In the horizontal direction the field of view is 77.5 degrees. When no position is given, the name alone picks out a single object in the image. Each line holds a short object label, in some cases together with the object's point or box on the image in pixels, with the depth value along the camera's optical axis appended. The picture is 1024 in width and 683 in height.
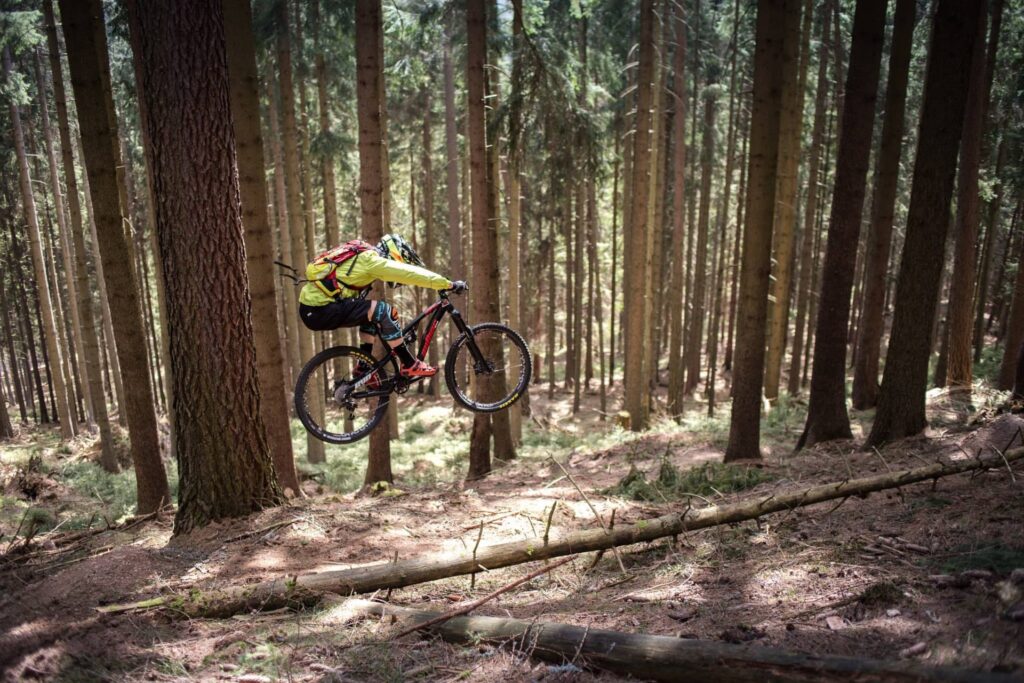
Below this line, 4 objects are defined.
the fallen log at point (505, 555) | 5.07
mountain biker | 6.51
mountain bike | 7.30
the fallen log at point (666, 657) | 3.06
